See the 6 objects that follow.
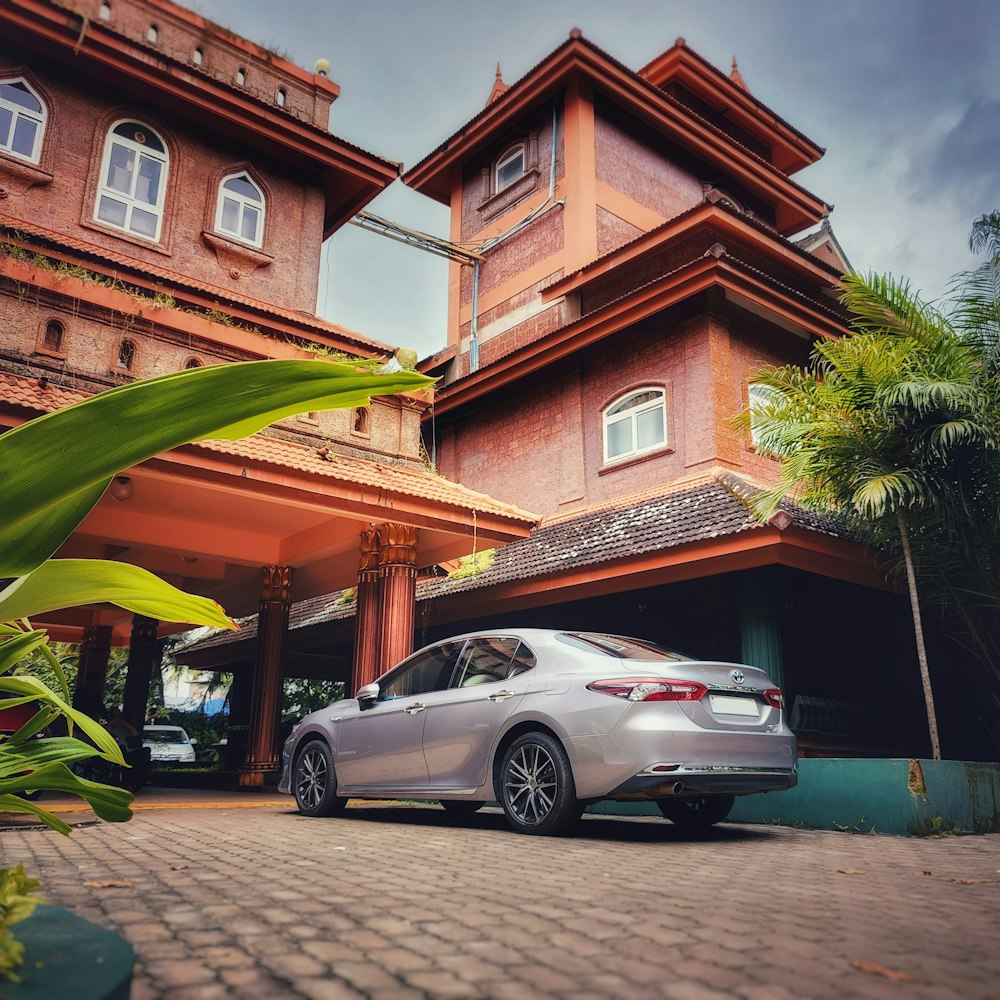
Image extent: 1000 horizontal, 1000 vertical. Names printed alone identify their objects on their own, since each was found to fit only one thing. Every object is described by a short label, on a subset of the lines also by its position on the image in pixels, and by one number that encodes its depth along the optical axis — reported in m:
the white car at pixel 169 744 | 21.94
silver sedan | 5.52
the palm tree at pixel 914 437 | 8.85
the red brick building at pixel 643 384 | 11.24
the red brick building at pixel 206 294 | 9.95
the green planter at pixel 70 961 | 1.83
